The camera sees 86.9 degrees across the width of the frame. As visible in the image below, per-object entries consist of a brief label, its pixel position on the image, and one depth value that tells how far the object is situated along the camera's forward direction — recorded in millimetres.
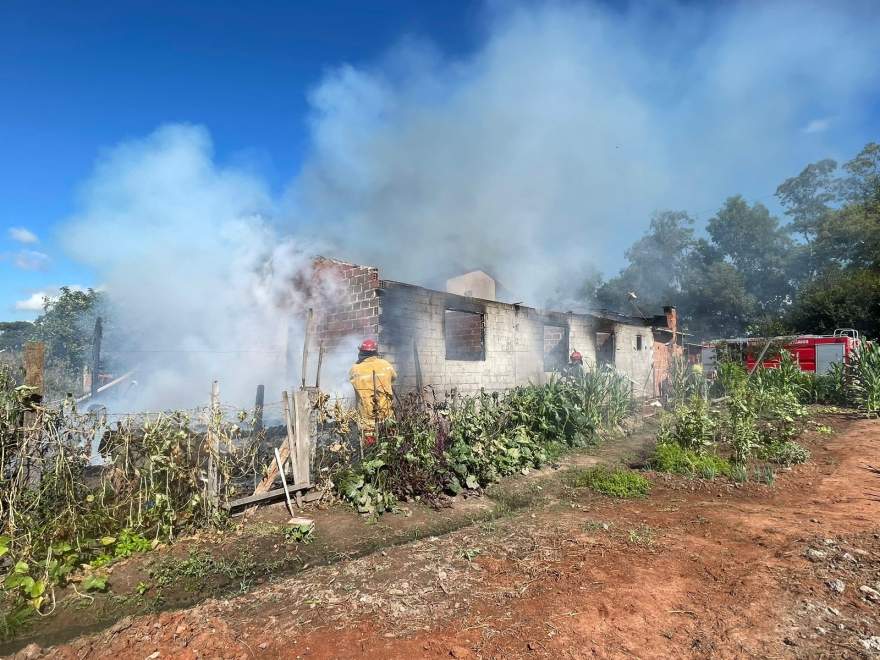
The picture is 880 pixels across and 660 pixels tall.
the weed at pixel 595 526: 4488
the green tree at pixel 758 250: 34031
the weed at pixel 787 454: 7031
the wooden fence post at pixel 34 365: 4059
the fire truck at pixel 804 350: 15391
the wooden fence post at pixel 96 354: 9984
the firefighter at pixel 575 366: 10341
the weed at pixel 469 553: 3881
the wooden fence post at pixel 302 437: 5301
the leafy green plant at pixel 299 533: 4449
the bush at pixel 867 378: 11219
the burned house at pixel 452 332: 8680
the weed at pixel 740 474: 6055
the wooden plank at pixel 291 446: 5219
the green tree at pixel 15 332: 23344
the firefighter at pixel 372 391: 5809
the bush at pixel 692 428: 7316
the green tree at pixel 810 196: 34156
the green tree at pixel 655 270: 36969
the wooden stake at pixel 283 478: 5035
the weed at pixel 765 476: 5995
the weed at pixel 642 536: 4121
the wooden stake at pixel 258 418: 5278
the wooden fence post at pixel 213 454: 4574
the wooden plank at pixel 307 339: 6384
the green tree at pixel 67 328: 19750
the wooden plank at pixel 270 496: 4750
